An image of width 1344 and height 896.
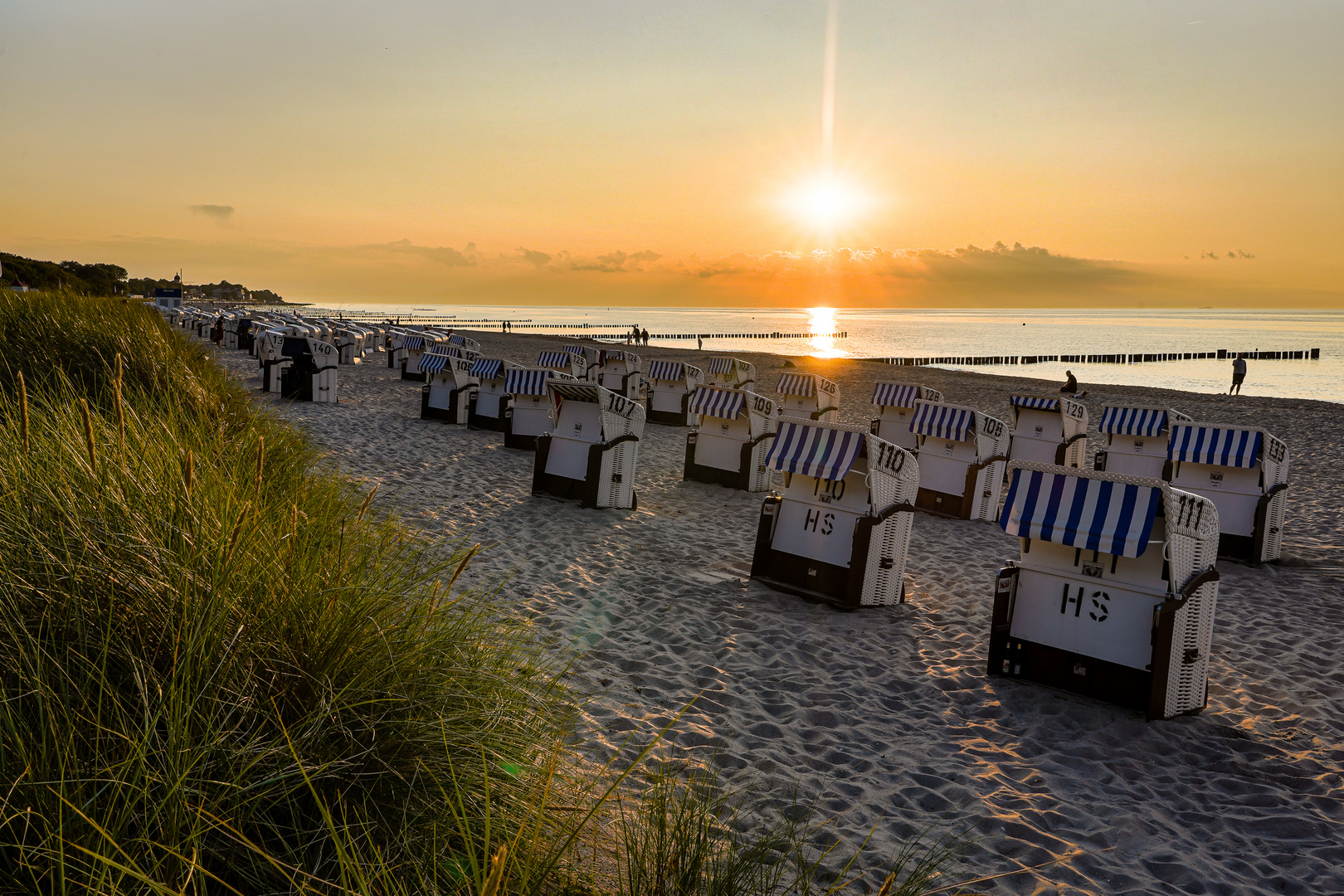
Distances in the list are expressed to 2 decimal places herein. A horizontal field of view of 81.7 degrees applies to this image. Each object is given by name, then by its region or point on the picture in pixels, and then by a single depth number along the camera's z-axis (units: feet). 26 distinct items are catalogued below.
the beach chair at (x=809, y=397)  52.06
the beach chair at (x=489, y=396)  52.54
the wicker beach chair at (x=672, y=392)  61.72
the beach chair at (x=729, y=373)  62.35
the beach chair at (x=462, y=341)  101.22
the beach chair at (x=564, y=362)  60.13
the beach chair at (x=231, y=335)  121.29
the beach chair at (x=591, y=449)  33.32
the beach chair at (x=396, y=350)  102.24
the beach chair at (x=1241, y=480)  30.09
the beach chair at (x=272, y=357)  67.05
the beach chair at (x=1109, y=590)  16.93
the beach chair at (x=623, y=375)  69.77
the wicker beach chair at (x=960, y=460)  36.35
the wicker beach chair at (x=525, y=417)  45.80
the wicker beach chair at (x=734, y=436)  40.19
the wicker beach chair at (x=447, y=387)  54.65
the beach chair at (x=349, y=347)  110.22
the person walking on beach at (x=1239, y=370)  103.52
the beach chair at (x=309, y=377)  62.13
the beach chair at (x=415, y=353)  88.33
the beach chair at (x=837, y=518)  23.11
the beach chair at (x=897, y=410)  44.93
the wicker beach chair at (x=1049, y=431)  42.50
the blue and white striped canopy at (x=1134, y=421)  38.60
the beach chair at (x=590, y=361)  66.54
